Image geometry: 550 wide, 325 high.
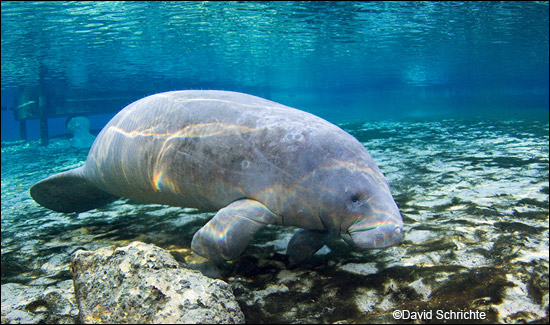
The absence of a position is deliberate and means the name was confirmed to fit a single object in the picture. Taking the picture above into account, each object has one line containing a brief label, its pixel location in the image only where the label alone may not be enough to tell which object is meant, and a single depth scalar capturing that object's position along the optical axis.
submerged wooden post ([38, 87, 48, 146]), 20.38
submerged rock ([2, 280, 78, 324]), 2.15
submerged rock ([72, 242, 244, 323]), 1.75
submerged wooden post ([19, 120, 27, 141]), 24.08
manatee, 2.37
